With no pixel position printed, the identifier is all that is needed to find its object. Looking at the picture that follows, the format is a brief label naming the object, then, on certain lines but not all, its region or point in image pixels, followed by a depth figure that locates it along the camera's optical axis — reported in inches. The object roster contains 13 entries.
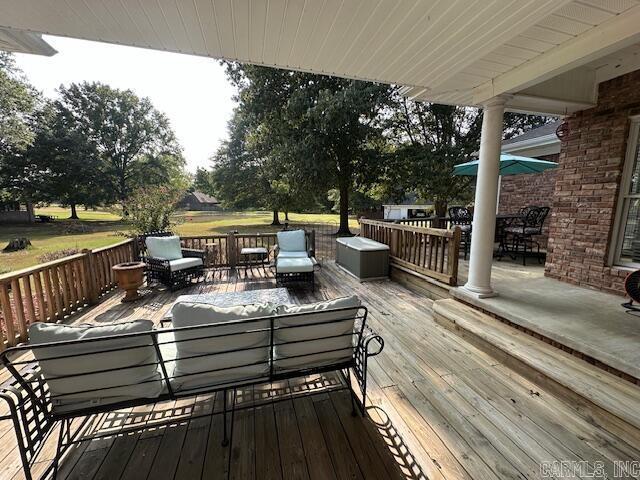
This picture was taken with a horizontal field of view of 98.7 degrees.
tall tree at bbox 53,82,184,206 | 909.2
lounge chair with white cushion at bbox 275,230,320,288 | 202.7
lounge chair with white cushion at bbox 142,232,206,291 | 202.8
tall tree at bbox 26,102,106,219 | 840.3
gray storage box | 229.5
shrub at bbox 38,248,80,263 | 292.5
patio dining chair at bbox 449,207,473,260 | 250.0
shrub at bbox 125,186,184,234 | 264.8
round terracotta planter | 183.2
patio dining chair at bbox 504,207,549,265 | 212.2
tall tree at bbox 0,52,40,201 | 469.1
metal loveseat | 59.2
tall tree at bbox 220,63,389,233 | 359.6
